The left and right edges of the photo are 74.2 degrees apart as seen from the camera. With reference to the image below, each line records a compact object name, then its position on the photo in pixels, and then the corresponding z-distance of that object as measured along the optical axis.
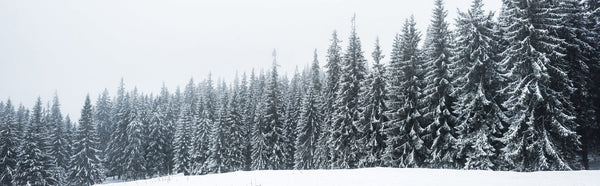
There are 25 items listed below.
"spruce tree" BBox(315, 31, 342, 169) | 42.38
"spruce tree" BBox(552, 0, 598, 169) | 24.98
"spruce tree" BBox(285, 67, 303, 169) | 53.50
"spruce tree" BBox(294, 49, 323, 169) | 46.19
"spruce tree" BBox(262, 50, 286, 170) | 51.47
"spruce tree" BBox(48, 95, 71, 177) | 61.70
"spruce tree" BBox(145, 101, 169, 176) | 65.69
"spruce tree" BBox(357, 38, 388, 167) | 34.72
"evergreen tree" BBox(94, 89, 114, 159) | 77.81
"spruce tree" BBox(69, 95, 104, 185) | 58.50
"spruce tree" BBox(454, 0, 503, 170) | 26.00
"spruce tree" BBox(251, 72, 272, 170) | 50.91
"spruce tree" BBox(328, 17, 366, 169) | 37.53
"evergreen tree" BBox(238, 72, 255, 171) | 58.34
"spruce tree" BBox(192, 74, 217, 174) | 57.91
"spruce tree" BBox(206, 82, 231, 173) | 55.12
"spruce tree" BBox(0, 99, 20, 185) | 50.59
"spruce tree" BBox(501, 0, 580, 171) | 23.03
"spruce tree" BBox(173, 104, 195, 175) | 62.38
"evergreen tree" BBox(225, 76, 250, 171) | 55.69
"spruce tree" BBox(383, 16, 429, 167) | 30.73
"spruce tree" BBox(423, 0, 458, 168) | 28.61
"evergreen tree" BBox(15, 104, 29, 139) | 56.73
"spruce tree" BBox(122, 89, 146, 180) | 64.38
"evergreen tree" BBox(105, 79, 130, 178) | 68.12
